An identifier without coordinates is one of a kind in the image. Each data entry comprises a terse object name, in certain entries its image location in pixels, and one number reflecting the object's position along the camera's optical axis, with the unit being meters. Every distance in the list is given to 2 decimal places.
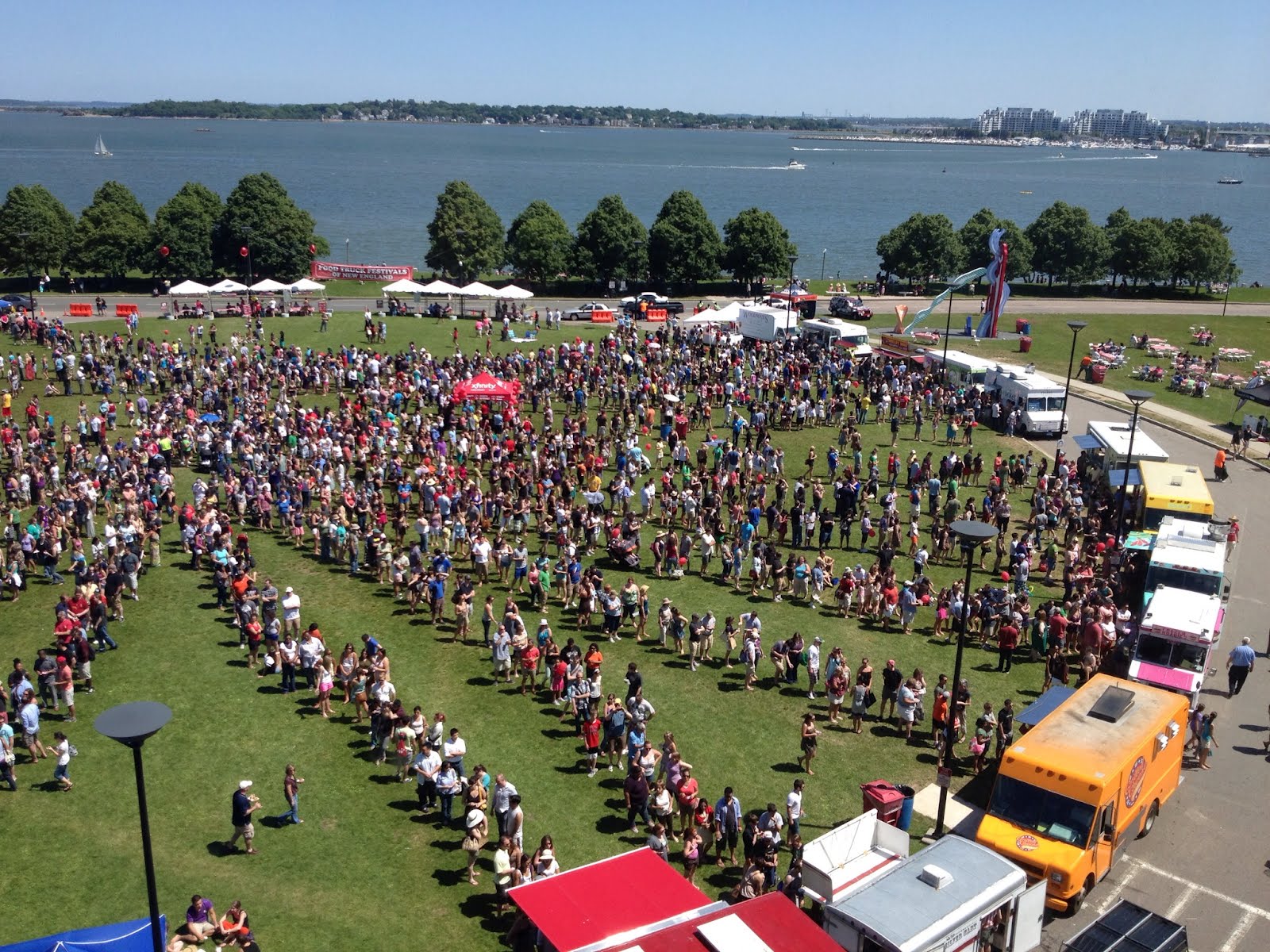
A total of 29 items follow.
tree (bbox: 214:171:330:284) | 66.44
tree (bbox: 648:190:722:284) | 66.06
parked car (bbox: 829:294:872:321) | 60.34
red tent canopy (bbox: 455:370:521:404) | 34.75
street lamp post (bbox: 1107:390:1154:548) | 25.87
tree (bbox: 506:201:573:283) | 66.31
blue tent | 11.05
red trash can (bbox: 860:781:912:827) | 15.58
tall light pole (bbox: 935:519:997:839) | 14.70
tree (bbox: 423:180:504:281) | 70.81
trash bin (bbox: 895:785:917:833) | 15.67
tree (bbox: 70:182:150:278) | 63.59
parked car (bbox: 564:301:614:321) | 56.50
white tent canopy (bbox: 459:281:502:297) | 54.59
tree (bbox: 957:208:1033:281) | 71.88
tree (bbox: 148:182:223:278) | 65.12
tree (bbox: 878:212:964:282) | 70.44
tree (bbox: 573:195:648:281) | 65.50
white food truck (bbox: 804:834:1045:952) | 11.43
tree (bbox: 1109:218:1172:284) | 71.00
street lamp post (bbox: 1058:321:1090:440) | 32.47
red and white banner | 69.75
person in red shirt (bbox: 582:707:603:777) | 16.91
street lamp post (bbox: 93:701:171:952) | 9.85
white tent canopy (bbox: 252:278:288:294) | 54.03
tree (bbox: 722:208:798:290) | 66.25
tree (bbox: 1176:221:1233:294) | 70.31
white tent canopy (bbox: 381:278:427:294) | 54.56
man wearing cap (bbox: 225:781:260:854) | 14.31
